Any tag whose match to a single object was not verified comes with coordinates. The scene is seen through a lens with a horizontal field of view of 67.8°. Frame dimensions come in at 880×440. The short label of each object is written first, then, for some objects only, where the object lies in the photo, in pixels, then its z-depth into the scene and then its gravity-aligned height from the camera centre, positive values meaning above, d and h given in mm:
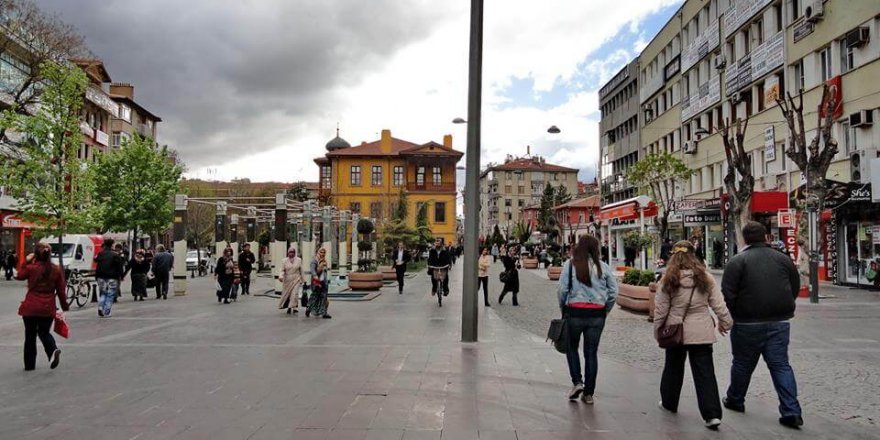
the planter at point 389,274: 29609 -1235
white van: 37375 -272
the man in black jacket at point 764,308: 5879 -546
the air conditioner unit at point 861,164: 22203 +2956
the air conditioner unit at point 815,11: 26594 +9684
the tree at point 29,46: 32062 +10396
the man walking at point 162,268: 20922 -690
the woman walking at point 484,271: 17456 -656
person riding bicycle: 18078 -305
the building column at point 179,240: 22266 +223
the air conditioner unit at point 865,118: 23812 +4715
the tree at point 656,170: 34906 +4186
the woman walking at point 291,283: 15664 -867
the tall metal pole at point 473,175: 10547 +1175
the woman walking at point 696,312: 5777 -584
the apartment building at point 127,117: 61000 +13418
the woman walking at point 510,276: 17891 -800
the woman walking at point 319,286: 14500 -873
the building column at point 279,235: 22875 +415
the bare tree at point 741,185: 21562 +2116
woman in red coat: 8461 -718
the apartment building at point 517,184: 131875 +12834
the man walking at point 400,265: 22125 -613
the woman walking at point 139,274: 19938 -844
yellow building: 74750 +8043
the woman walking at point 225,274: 18922 -797
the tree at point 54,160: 22766 +3151
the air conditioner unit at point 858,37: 23766 +7742
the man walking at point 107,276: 15406 -698
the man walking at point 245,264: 21589 -573
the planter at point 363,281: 22500 -1173
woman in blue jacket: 6473 -522
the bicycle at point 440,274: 17859 -740
